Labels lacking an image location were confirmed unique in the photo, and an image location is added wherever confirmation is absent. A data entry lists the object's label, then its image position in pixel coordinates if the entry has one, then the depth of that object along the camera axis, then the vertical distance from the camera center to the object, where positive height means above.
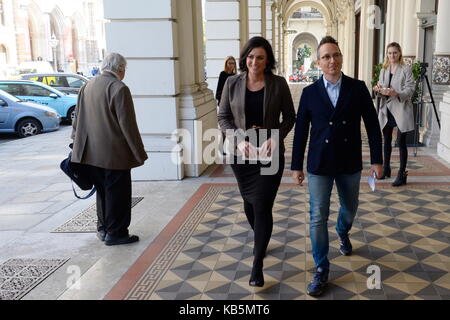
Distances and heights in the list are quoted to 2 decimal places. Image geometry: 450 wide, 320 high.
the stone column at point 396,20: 12.13 +1.10
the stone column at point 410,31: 10.93 +0.75
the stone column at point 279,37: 27.66 +1.75
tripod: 8.21 -0.57
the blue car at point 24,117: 13.26 -1.18
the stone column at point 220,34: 12.28 +0.84
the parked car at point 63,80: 17.20 -0.28
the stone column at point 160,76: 6.95 -0.08
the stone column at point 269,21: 22.20 +2.08
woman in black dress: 3.64 -0.42
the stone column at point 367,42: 16.38 +0.77
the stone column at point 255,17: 16.95 +1.71
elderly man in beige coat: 4.55 -0.61
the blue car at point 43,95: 14.95 -0.68
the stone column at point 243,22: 12.47 +1.18
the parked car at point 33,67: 32.25 +0.35
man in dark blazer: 3.54 -0.50
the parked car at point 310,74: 37.88 -0.56
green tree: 73.50 +2.06
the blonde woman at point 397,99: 6.36 -0.43
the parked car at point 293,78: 41.14 -0.90
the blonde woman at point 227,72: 8.41 -0.05
